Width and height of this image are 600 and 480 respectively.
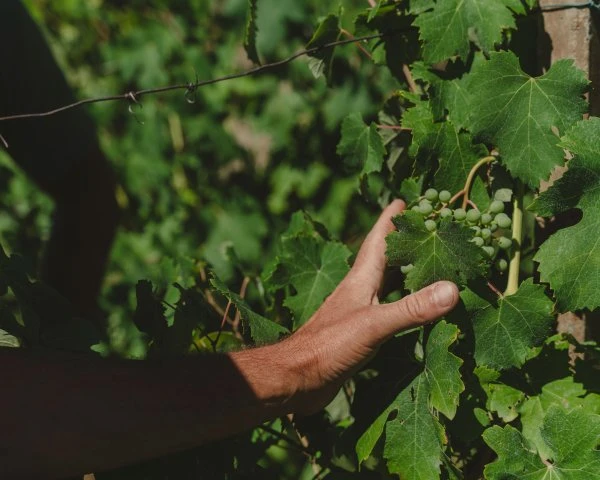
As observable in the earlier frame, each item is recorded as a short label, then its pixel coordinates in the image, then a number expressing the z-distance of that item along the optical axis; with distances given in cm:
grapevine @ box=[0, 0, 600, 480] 74
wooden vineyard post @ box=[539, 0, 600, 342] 81
